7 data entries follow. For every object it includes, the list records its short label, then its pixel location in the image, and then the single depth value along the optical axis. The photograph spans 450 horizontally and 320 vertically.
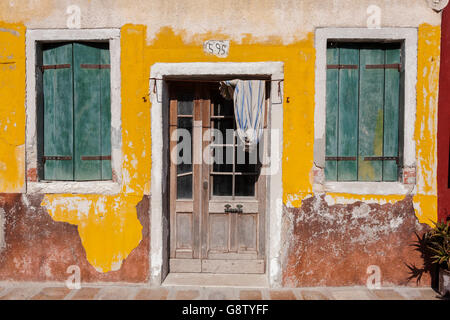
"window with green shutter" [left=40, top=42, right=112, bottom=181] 3.88
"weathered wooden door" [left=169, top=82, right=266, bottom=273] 4.09
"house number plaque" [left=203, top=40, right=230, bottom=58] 3.72
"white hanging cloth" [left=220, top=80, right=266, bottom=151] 3.73
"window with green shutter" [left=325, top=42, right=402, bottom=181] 3.81
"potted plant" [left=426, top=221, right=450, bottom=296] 3.47
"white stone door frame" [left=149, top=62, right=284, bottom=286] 3.71
